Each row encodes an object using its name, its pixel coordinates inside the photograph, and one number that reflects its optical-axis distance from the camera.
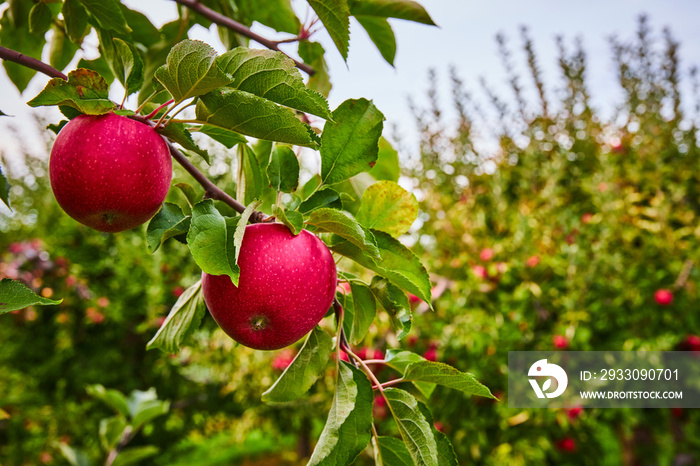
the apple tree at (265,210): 0.42
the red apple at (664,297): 2.09
